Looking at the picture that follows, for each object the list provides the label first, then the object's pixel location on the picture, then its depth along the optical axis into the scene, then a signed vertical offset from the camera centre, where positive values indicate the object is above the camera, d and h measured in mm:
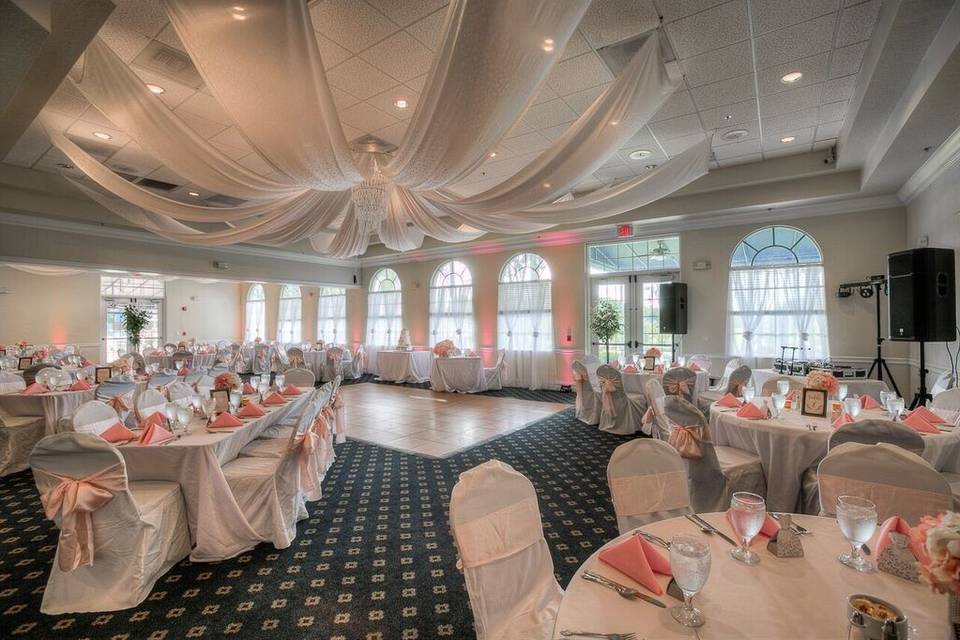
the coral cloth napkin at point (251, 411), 3441 -677
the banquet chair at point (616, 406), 5898 -1070
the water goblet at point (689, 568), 1008 -564
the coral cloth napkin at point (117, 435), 2803 -710
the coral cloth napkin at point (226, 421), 3096 -680
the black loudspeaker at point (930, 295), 4465 +358
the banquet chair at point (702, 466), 2902 -950
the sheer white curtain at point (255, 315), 16531 +478
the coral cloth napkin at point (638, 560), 1199 -682
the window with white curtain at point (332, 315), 14086 +406
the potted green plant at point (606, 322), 8961 +130
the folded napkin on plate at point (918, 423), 2840 -635
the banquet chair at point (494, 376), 10031 -1123
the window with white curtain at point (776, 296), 7285 +574
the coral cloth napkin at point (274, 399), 4010 -671
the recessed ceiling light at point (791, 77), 4332 +2564
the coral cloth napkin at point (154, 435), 2781 -711
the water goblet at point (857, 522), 1197 -540
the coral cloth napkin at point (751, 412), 3299 -644
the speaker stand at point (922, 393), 4777 -706
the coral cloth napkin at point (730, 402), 3732 -642
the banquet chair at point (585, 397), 6438 -1046
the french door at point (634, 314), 8836 +302
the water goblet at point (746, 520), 1266 -565
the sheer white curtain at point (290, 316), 15352 +403
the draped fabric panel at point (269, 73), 2219 +1473
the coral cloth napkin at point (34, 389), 4731 -709
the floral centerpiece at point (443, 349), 10023 -496
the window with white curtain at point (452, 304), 11312 +624
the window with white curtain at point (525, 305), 10102 +541
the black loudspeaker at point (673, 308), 7930 +380
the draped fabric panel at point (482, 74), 2148 +1443
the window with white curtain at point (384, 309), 12828 +558
